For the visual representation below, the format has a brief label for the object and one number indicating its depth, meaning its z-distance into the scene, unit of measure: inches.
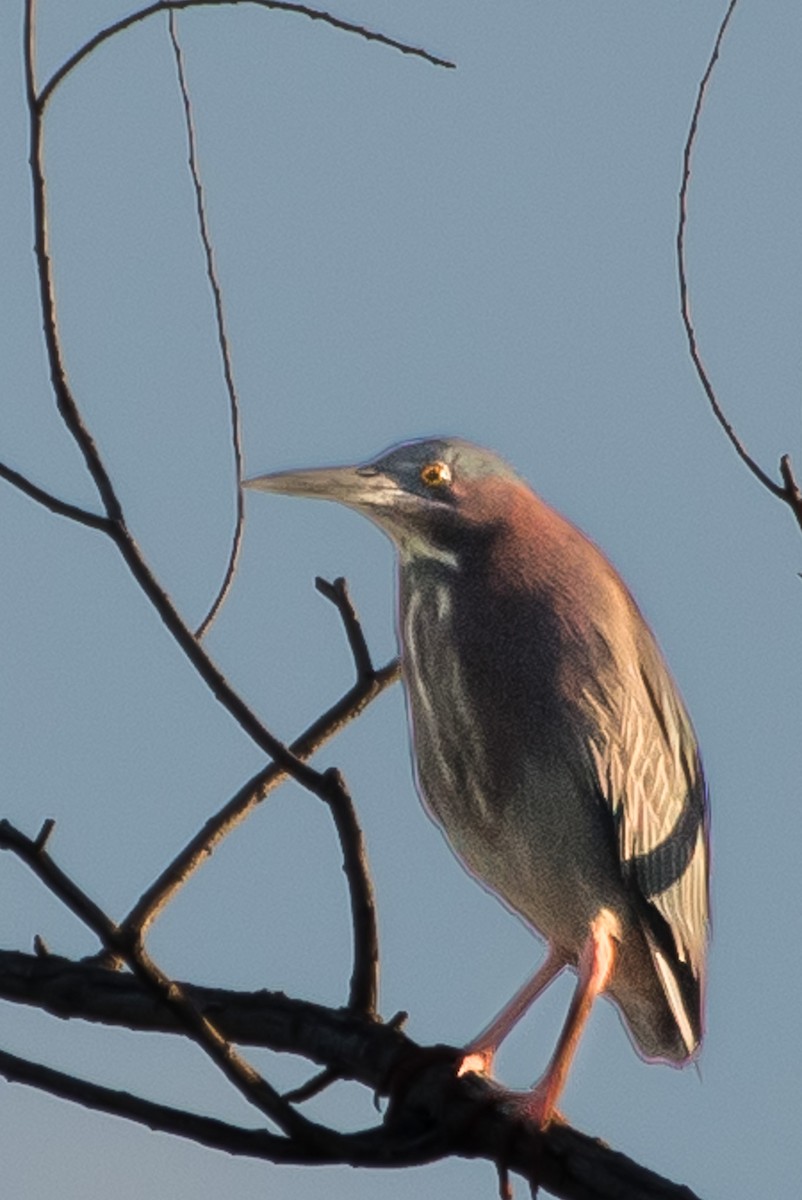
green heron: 317.1
